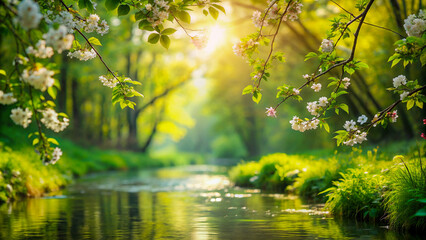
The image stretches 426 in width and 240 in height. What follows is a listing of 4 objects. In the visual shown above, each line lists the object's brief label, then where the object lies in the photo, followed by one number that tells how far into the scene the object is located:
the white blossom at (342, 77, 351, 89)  6.86
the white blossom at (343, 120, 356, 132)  6.86
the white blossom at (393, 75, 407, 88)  6.42
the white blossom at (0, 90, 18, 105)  4.64
